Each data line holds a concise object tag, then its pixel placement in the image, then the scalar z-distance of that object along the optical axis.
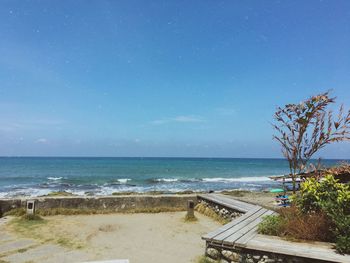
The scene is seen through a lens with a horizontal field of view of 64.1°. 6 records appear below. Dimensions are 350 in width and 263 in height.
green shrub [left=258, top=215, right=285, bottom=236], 5.17
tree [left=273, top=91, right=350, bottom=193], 6.55
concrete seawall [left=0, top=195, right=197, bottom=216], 9.16
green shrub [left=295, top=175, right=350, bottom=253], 4.34
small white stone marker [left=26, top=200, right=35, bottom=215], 8.49
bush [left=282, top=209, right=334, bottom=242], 4.79
